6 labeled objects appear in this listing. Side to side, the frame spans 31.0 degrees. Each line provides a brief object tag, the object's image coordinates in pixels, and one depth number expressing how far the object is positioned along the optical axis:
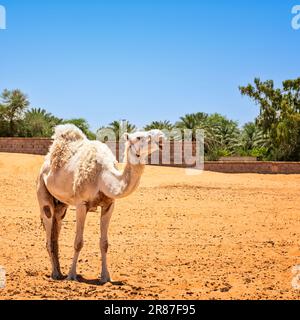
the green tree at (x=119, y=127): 48.10
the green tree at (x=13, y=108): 50.34
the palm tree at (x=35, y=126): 50.09
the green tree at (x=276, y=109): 47.28
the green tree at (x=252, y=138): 58.53
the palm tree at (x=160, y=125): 53.22
